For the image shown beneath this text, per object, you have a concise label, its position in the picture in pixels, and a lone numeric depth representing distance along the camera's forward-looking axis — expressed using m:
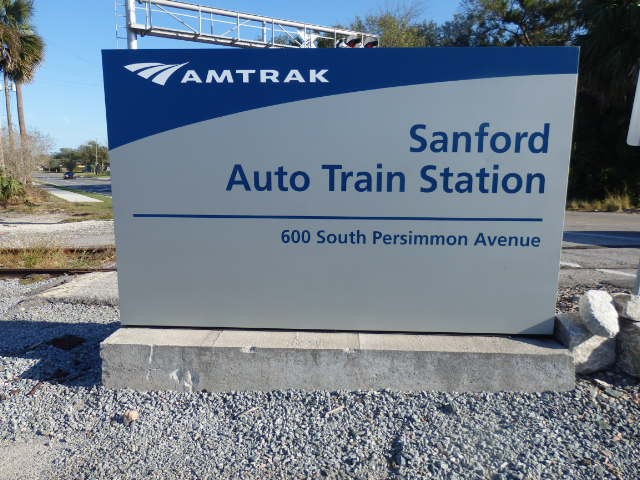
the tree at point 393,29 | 30.30
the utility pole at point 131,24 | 14.85
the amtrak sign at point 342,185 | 3.42
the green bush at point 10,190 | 19.48
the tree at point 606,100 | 18.95
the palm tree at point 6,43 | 21.86
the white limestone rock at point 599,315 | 3.48
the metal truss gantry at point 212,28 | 15.36
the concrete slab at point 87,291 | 5.96
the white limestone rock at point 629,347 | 3.49
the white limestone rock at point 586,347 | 3.52
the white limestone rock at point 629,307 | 3.53
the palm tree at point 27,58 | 23.45
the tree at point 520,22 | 27.75
